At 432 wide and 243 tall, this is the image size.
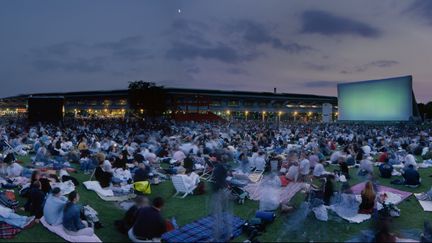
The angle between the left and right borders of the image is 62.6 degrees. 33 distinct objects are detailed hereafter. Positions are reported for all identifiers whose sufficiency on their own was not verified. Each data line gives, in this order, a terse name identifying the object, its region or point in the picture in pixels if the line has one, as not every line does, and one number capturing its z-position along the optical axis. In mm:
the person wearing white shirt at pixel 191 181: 11427
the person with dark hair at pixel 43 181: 9148
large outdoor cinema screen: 45562
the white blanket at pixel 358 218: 8823
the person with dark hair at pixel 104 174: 11797
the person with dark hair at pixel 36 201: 8433
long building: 85688
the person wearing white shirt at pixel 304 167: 13000
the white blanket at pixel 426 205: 9990
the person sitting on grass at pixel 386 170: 14344
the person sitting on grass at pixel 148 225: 6430
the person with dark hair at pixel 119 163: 13953
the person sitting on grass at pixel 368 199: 9406
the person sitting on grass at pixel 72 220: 7333
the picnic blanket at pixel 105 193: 10734
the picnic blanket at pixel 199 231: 7340
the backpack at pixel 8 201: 8922
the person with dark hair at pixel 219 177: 10165
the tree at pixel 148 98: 60531
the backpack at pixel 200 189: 11627
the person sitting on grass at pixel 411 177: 12750
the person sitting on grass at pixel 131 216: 7172
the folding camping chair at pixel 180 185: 11273
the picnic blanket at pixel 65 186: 10447
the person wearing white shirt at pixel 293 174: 12768
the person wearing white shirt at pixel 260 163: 15484
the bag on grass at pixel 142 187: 11094
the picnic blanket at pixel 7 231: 7445
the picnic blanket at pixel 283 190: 10810
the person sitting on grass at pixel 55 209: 7715
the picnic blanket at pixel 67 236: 7148
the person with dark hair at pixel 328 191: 9839
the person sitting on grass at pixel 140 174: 11430
